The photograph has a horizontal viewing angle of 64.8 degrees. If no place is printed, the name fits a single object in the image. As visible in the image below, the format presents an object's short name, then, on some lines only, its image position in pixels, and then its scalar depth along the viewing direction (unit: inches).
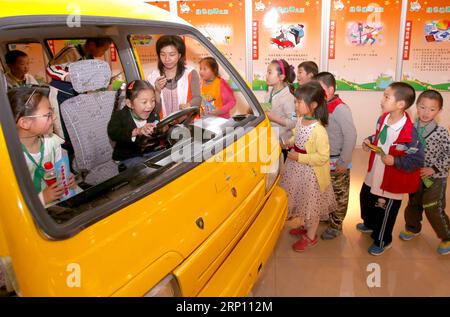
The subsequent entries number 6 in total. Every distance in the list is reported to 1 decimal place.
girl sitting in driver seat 80.1
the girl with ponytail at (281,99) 123.9
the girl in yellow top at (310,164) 97.9
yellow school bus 39.4
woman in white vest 104.0
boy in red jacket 95.7
